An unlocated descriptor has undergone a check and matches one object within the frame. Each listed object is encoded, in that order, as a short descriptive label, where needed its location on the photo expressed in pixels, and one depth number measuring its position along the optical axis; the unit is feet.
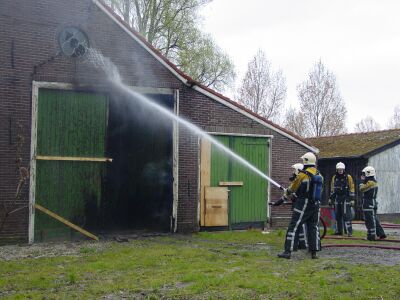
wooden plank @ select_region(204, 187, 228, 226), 48.06
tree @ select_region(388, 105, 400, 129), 197.15
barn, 39.86
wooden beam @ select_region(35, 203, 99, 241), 40.01
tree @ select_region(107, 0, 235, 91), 100.22
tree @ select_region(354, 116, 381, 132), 213.83
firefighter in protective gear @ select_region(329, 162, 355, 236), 47.47
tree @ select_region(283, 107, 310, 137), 149.09
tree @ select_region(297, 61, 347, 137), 142.20
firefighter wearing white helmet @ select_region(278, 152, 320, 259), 33.53
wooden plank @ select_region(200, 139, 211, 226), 47.85
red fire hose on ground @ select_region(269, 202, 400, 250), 38.47
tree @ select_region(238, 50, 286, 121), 135.13
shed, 71.00
